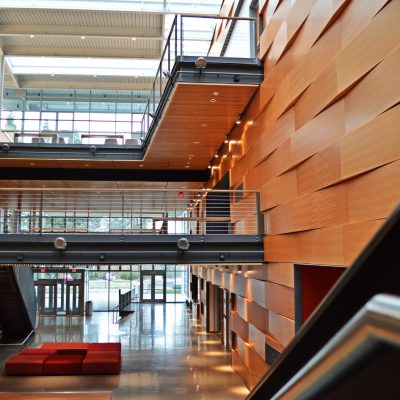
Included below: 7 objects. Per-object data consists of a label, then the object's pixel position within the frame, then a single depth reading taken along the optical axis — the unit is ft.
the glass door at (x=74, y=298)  82.74
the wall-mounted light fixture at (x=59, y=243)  29.76
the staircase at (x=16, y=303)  50.81
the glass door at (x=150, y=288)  97.19
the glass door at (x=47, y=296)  82.17
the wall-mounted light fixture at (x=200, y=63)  29.53
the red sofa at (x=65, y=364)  40.27
